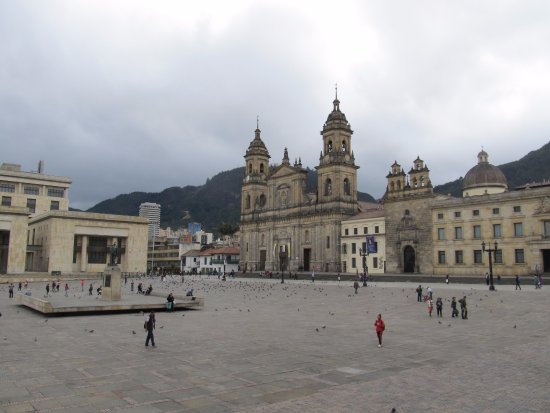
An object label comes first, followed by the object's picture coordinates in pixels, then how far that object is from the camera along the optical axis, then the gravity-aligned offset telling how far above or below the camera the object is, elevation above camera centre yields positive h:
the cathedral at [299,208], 80.25 +11.68
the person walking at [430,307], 24.03 -1.68
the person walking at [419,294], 31.42 -1.36
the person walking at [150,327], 15.59 -1.80
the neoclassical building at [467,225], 53.34 +5.97
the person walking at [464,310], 22.77 -1.75
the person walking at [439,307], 23.78 -1.66
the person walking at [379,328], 15.77 -1.81
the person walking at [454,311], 23.61 -1.84
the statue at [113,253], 30.98 +1.17
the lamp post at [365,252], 46.43 +2.09
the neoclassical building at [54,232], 66.44 +6.07
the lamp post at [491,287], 37.40 -1.04
